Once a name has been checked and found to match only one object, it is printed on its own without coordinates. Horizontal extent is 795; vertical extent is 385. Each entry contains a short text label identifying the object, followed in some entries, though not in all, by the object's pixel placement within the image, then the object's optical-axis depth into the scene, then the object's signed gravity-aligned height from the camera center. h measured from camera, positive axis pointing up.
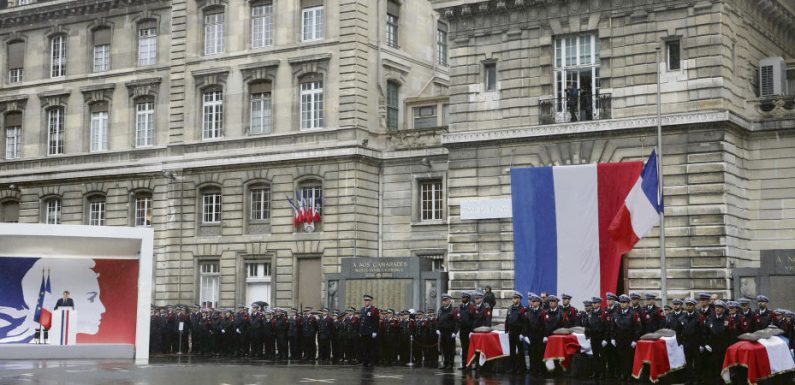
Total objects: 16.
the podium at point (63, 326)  29.81 -0.91
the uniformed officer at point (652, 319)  24.22 -0.50
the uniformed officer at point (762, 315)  23.11 -0.37
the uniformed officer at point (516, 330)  25.81 -0.79
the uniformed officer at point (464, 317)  27.31 -0.54
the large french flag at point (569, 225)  32.97 +2.07
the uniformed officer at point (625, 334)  24.23 -0.81
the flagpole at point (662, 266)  30.34 +0.80
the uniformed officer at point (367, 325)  30.00 -0.82
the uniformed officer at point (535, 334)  25.67 -0.87
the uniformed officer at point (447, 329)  27.89 -0.85
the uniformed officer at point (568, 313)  25.50 -0.39
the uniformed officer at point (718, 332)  23.30 -0.73
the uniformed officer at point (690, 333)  23.47 -0.75
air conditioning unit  35.62 +6.90
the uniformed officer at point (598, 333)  24.56 -0.80
